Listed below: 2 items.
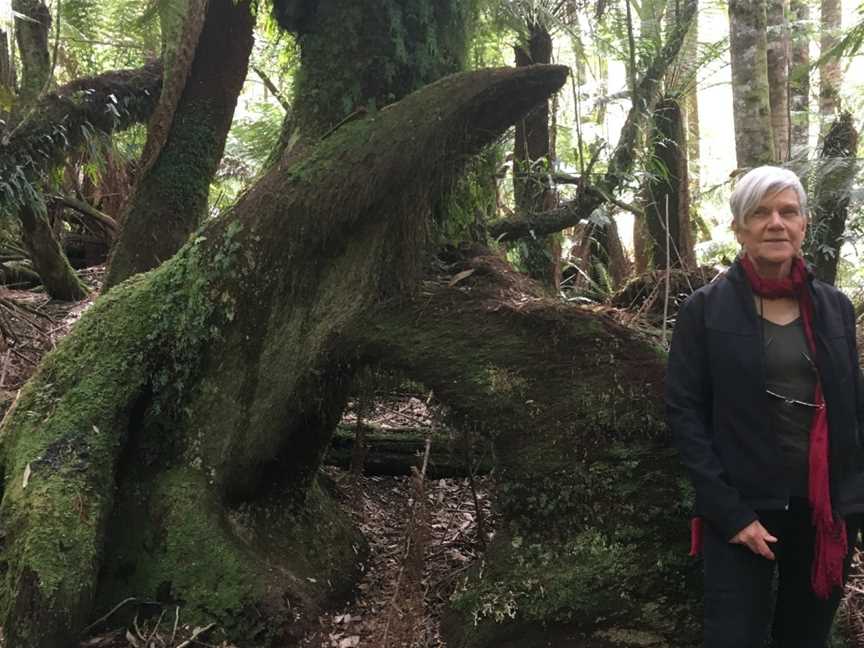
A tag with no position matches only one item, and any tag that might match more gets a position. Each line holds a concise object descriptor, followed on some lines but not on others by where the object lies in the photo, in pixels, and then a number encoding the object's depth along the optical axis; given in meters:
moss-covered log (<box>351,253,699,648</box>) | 3.78
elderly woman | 2.84
